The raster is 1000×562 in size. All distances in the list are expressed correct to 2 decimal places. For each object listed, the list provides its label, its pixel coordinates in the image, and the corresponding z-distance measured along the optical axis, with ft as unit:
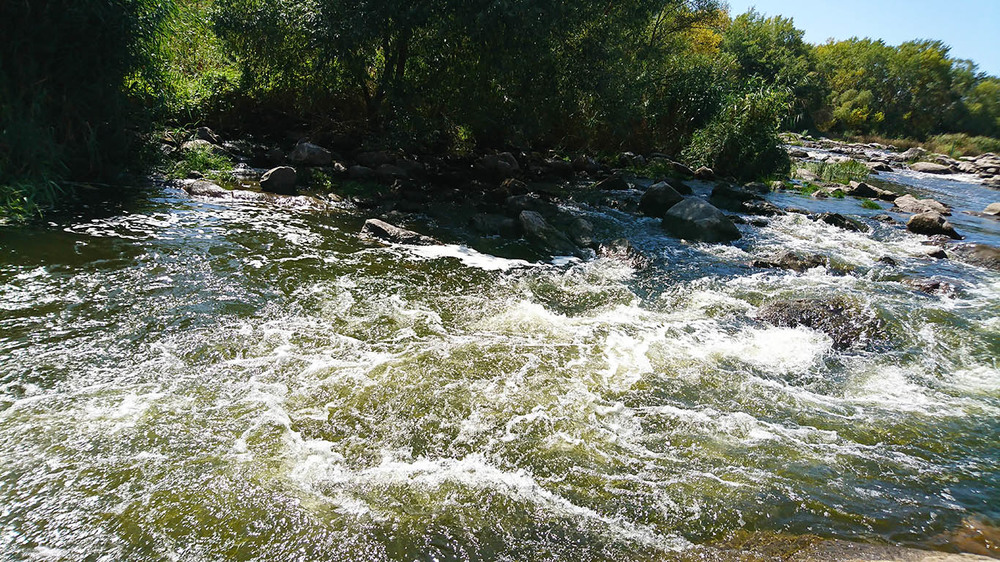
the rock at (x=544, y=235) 35.47
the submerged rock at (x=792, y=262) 34.81
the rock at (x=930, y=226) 48.21
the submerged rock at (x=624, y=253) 33.64
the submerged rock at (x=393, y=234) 33.76
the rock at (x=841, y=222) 47.11
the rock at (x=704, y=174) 62.95
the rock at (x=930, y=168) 107.55
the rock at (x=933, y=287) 32.12
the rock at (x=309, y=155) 46.85
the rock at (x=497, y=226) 37.01
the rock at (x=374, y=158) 47.94
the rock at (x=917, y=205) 57.72
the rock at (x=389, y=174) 45.57
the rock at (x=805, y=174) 74.74
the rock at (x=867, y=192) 65.41
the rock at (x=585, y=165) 59.31
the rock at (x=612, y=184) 53.62
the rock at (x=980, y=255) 39.11
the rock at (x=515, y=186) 47.16
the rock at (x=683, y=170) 62.94
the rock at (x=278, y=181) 40.42
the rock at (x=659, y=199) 45.96
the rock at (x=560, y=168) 56.59
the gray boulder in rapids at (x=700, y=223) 40.42
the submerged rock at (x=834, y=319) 25.03
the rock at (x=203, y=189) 37.35
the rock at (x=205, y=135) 47.62
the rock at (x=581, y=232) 37.09
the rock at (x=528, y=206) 41.70
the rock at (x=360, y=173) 44.98
